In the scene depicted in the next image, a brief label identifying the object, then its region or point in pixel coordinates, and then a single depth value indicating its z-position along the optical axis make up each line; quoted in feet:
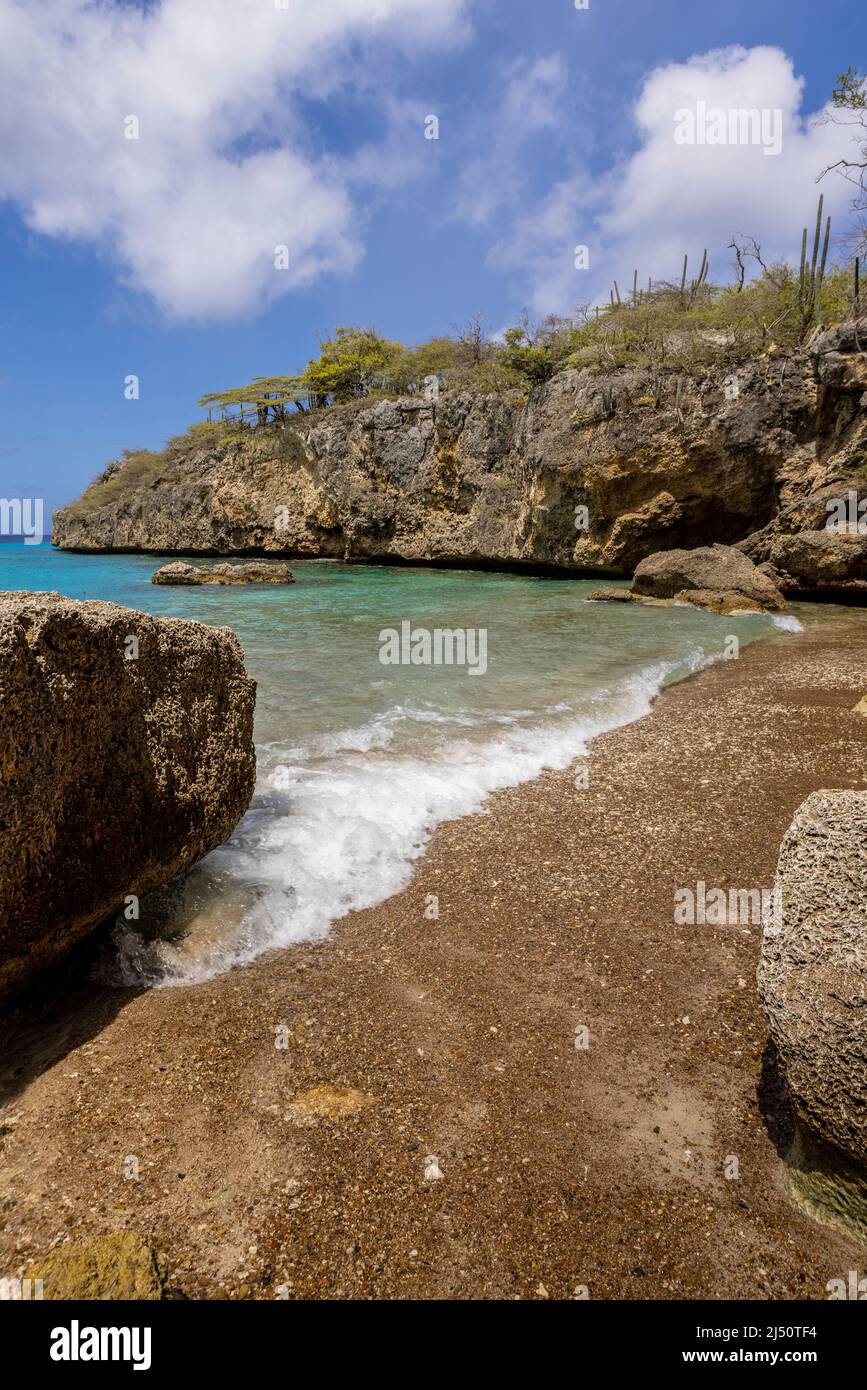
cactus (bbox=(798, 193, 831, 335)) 90.94
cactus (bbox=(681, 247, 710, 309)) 119.55
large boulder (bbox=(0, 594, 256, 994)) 11.66
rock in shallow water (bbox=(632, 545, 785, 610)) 73.46
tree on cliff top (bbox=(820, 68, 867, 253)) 68.69
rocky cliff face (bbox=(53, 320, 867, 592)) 89.10
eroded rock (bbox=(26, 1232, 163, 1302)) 7.17
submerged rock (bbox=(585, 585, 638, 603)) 83.61
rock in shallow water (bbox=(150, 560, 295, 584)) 115.03
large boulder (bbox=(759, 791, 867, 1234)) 8.83
